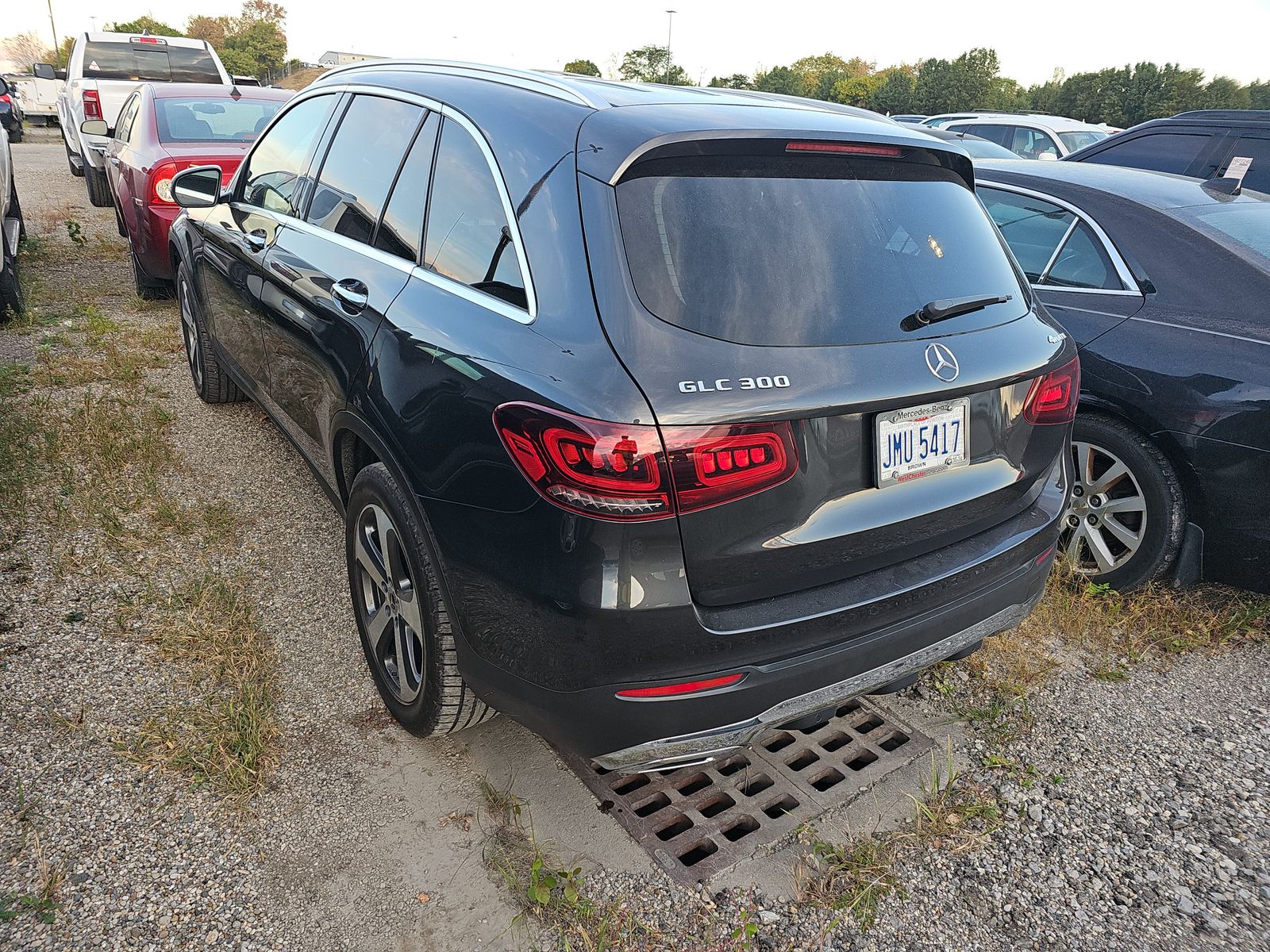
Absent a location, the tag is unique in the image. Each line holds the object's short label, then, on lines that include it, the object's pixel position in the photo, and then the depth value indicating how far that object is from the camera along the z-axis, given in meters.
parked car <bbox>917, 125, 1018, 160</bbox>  9.21
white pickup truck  12.82
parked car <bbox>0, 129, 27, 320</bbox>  6.27
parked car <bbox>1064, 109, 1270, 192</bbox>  6.16
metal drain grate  2.40
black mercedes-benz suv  1.85
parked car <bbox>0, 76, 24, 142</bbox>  19.42
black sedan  3.18
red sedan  6.36
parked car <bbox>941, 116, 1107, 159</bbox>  12.88
